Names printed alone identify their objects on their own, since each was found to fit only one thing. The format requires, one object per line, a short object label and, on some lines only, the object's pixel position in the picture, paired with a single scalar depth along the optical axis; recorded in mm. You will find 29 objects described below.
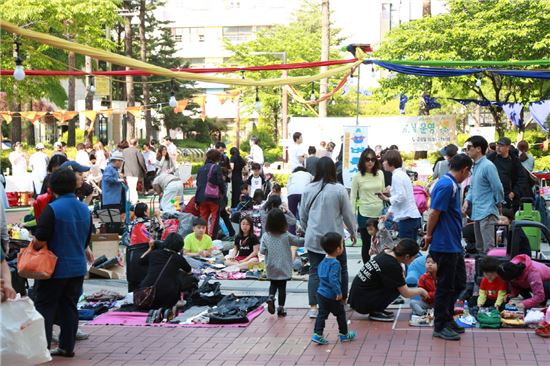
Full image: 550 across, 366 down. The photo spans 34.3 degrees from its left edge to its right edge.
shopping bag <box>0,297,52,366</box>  6137
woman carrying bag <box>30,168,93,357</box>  7789
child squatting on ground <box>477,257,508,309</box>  9328
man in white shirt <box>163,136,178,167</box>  24956
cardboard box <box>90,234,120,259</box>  13211
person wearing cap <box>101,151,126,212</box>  15805
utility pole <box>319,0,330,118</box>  31359
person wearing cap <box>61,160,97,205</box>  10680
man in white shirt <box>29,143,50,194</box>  22641
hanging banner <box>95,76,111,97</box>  35812
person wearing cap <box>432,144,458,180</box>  13125
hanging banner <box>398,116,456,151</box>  28188
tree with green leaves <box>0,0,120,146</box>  31453
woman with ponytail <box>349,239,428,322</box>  9164
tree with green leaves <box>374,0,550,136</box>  30016
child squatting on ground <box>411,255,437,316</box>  9375
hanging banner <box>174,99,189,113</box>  33528
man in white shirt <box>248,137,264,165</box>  20797
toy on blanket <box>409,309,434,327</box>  9164
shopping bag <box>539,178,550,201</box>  16020
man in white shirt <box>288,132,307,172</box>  18672
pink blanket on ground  9406
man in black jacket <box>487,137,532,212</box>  13186
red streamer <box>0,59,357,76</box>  13180
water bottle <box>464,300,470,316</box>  9352
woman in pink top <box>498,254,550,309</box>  9164
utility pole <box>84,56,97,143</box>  36656
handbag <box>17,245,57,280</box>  7637
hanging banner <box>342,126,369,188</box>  18031
